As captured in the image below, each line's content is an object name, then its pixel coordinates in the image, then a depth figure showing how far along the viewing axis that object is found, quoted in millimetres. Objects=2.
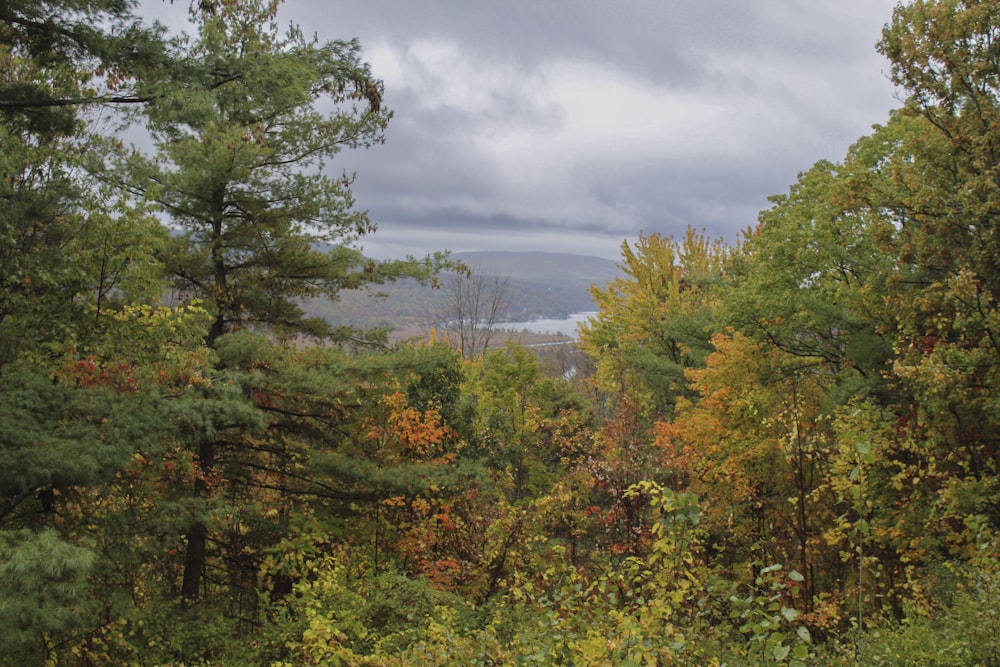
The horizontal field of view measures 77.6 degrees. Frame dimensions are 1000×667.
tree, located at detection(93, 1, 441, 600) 9422
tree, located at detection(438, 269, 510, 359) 31078
